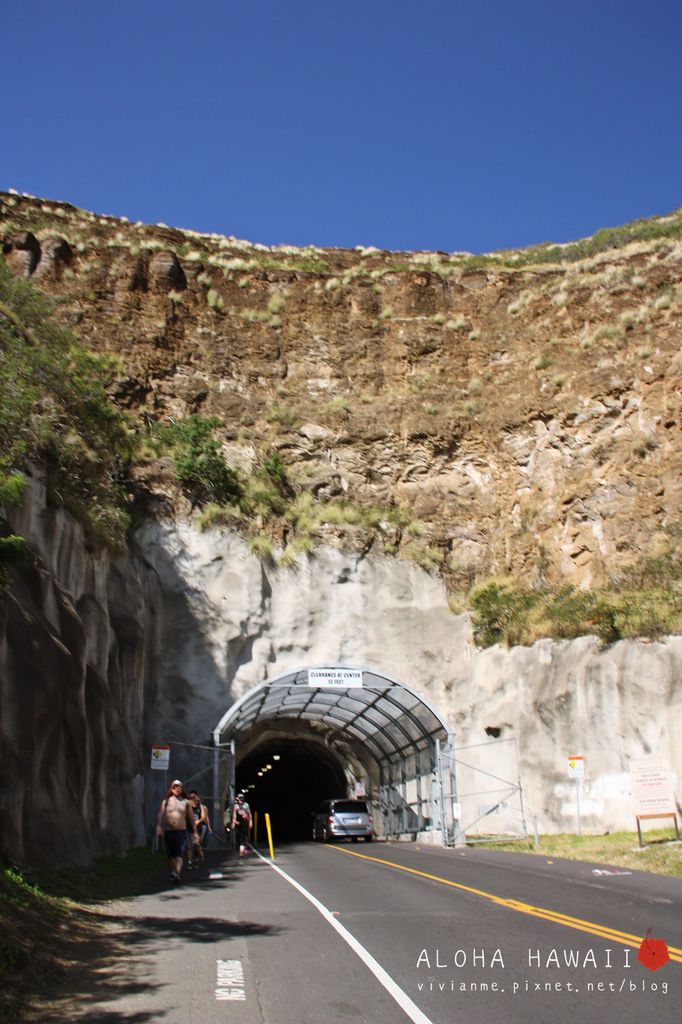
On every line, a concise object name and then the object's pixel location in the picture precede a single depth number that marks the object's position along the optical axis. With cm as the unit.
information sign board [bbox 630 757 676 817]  1797
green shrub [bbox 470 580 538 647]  2920
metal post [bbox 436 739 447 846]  2541
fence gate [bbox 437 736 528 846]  2572
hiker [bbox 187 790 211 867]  1859
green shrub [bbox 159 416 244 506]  3209
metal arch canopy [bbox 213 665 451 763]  2773
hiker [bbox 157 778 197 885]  1457
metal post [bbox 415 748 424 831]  3072
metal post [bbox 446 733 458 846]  2480
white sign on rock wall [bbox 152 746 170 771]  2239
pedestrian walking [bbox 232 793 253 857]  2748
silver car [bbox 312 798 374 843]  3456
